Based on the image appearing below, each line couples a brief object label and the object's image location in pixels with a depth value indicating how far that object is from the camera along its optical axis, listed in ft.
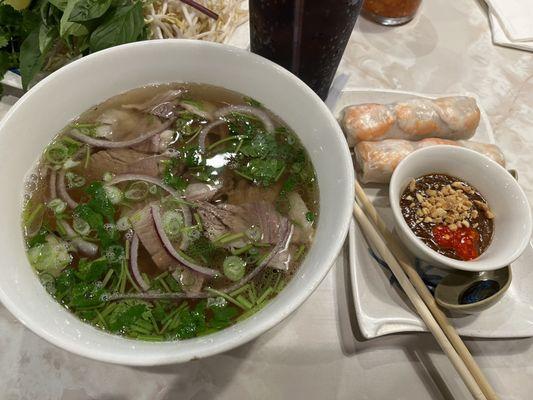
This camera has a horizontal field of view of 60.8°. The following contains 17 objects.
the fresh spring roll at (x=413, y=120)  1.31
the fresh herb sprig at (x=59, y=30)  1.22
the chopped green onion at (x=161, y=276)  0.91
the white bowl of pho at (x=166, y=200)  0.81
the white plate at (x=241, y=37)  1.60
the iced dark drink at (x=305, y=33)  1.02
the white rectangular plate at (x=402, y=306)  1.02
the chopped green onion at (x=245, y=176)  1.05
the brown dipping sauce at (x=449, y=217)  1.12
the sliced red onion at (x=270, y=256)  0.90
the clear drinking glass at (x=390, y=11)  1.65
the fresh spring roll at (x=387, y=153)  1.23
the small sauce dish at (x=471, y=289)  1.00
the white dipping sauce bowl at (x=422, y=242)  1.03
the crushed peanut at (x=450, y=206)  1.15
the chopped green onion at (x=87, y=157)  1.04
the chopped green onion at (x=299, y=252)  0.92
